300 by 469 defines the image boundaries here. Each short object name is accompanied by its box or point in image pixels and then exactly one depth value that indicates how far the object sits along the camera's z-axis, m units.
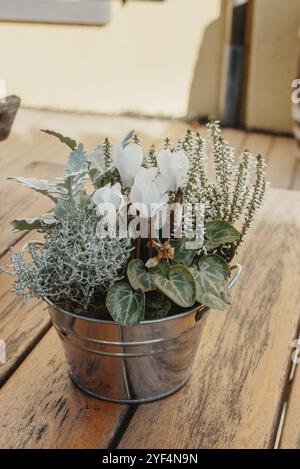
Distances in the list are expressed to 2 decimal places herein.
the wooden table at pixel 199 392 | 0.81
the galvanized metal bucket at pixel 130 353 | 0.79
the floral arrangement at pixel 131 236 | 0.75
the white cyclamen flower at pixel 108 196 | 0.75
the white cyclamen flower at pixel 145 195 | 0.74
